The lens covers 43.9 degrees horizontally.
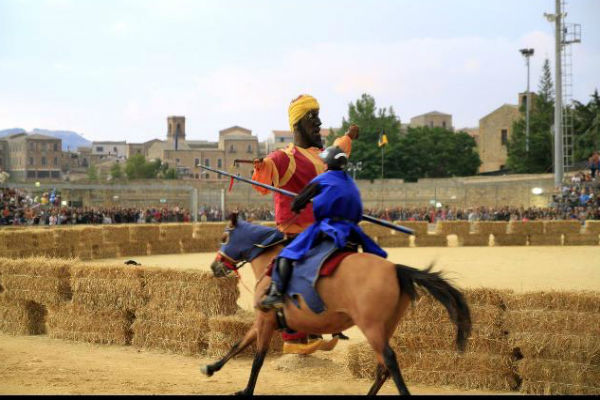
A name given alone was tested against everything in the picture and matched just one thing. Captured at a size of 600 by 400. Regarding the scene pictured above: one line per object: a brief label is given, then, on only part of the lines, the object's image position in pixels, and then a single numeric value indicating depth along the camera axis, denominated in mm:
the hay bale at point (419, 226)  37625
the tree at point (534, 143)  82688
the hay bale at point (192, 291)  11516
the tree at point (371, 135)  93000
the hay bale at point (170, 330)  11531
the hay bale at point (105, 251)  30453
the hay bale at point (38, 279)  13078
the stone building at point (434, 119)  168500
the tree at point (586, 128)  63566
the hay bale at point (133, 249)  31688
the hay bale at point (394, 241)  37312
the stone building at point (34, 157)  151250
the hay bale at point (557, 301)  8781
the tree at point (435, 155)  96188
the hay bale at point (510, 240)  37062
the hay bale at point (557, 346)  8656
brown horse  7047
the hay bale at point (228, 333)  11055
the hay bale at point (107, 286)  12289
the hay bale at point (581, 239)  36656
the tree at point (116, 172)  131000
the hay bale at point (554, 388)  8570
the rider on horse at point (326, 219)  7758
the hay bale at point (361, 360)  9797
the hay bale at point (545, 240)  37031
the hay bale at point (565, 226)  36906
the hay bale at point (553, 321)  8727
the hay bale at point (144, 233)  32250
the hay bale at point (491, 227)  37219
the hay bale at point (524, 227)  37000
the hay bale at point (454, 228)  37531
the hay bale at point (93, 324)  12445
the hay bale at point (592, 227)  37031
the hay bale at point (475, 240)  37469
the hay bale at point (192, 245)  33906
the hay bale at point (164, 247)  32812
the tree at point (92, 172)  137900
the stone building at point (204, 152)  153125
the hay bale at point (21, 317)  13562
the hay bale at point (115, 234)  31281
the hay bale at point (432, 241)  37438
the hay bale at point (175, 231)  33312
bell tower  195000
